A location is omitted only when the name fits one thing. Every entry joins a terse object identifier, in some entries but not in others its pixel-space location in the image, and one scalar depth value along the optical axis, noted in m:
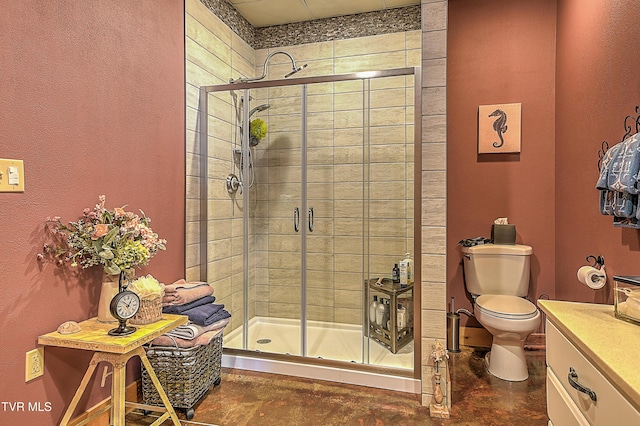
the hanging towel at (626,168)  1.58
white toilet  2.49
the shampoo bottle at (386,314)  2.72
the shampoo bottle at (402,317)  2.58
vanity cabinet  0.94
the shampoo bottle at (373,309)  2.79
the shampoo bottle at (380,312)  2.76
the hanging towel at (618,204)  1.67
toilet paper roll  1.94
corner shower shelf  2.53
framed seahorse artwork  3.11
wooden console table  1.57
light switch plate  1.50
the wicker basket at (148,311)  1.82
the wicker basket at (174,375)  2.08
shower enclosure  2.75
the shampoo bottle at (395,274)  2.73
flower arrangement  1.73
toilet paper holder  2.21
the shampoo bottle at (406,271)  2.58
